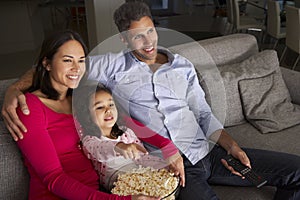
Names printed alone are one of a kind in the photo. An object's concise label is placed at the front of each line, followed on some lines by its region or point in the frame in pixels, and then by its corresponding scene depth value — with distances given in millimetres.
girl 1148
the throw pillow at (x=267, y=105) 1802
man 1342
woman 1053
